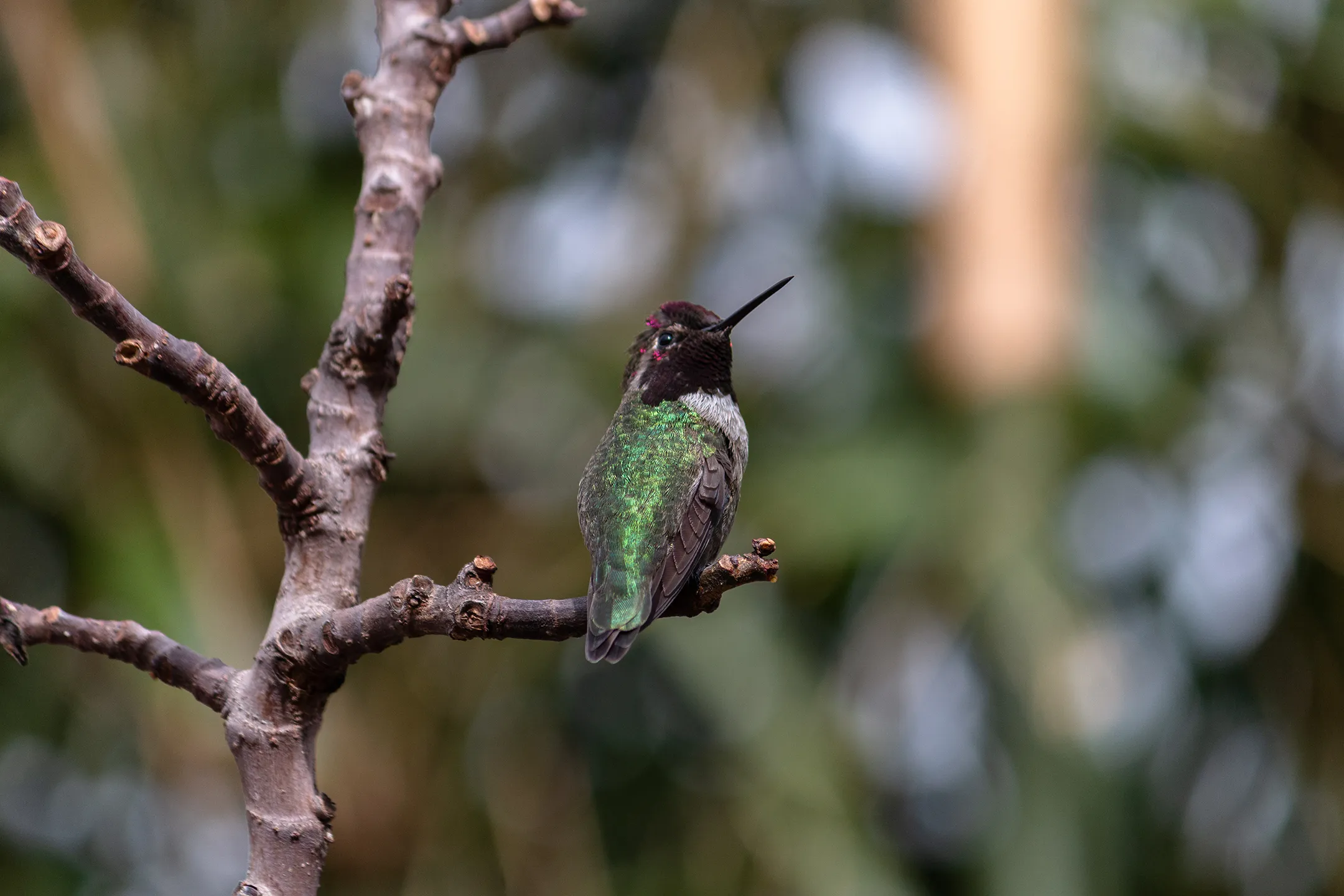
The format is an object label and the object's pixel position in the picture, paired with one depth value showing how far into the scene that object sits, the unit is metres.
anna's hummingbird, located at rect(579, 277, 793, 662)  4.10
